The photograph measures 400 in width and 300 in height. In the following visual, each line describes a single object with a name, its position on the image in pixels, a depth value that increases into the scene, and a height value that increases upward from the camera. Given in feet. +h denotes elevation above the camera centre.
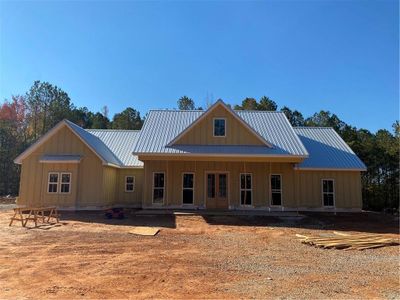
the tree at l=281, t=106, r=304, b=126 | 155.61 +35.11
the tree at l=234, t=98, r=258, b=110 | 153.07 +39.78
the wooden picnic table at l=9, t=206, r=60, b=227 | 50.65 -2.48
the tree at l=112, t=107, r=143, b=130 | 162.30 +34.68
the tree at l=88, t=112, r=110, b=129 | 168.45 +35.99
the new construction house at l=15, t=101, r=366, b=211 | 66.18 +5.14
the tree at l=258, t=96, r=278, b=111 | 150.93 +38.71
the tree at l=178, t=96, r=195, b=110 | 179.73 +45.79
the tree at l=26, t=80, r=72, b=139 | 146.61 +35.23
